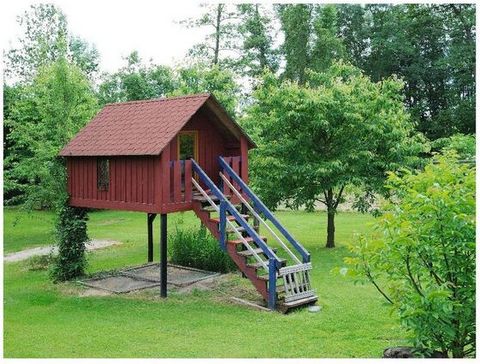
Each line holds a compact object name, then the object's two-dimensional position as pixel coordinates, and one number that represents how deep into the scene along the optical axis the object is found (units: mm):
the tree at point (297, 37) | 38281
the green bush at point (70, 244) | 15648
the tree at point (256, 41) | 36656
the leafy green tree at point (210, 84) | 22141
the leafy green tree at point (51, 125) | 16922
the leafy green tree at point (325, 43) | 38125
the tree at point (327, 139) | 18703
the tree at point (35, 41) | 39084
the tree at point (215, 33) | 33188
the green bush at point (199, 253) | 16609
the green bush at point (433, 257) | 7230
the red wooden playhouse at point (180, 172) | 13047
